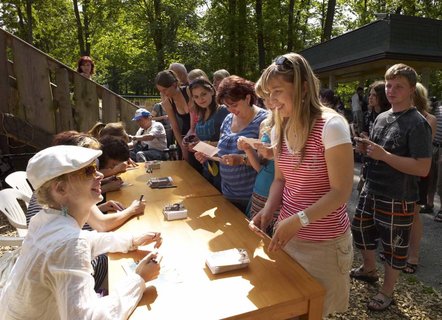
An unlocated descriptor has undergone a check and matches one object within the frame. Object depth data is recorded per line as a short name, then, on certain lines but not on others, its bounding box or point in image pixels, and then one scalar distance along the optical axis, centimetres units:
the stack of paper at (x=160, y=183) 300
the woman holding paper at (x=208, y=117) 310
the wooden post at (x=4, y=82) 504
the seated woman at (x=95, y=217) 207
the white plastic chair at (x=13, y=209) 250
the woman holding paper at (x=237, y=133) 235
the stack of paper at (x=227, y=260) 152
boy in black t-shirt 238
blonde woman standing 143
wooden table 129
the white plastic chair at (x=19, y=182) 300
